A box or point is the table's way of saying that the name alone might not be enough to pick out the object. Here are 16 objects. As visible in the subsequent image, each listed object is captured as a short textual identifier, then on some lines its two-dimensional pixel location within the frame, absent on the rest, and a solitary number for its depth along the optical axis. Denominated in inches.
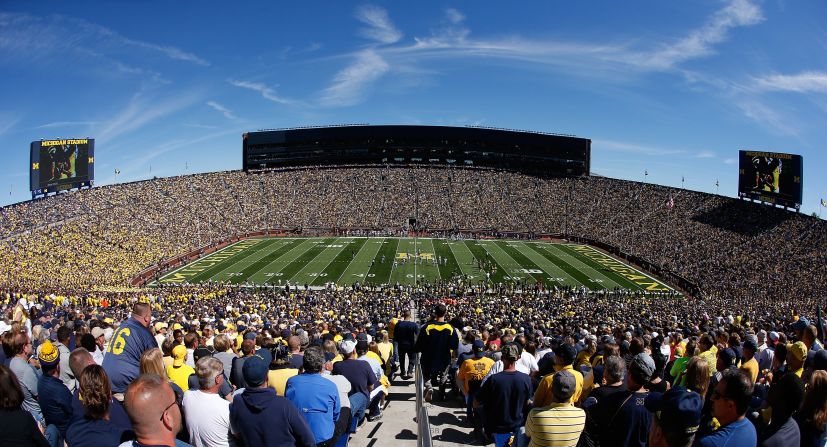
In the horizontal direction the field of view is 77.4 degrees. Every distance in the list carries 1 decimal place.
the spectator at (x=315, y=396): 206.4
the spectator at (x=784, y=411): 154.1
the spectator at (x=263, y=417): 177.2
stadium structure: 1868.8
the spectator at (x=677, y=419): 139.6
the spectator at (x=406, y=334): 407.2
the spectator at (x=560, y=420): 177.8
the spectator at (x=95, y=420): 144.8
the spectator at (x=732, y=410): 139.6
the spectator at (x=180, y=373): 256.7
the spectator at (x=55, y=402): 203.8
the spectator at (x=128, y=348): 228.5
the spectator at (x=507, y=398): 234.2
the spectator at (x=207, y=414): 187.2
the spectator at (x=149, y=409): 130.6
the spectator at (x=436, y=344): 343.6
